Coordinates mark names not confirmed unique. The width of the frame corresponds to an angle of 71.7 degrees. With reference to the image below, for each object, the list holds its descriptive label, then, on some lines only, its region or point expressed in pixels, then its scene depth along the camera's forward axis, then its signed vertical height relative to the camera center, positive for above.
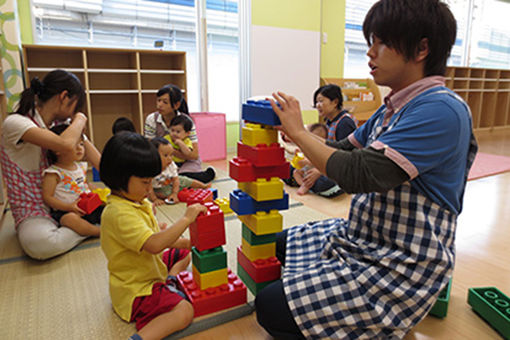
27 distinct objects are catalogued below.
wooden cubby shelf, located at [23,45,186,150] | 3.59 +0.27
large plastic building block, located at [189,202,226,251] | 1.19 -0.44
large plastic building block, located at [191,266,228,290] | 1.26 -0.64
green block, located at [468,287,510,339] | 1.20 -0.73
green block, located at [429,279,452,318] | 1.28 -0.74
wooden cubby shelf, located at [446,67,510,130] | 6.64 +0.12
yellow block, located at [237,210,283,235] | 1.27 -0.44
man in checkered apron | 0.89 -0.25
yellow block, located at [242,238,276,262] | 1.34 -0.57
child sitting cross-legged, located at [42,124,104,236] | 1.86 -0.49
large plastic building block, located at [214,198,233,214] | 2.24 -0.66
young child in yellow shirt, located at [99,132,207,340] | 1.13 -0.45
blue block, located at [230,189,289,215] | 1.28 -0.38
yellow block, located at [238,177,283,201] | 1.25 -0.32
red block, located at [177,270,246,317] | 1.26 -0.70
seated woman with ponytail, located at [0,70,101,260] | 1.73 -0.23
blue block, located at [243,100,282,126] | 1.15 -0.05
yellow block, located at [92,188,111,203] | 2.02 -0.54
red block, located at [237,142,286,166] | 1.22 -0.19
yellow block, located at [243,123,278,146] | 1.23 -0.12
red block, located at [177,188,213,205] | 1.36 -0.45
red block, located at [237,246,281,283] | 1.31 -0.63
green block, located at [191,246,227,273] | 1.23 -0.56
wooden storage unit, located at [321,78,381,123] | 5.24 +0.06
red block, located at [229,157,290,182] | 1.25 -0.25
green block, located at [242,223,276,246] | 1.33 -0.52
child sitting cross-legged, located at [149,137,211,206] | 2.56 -0.63
